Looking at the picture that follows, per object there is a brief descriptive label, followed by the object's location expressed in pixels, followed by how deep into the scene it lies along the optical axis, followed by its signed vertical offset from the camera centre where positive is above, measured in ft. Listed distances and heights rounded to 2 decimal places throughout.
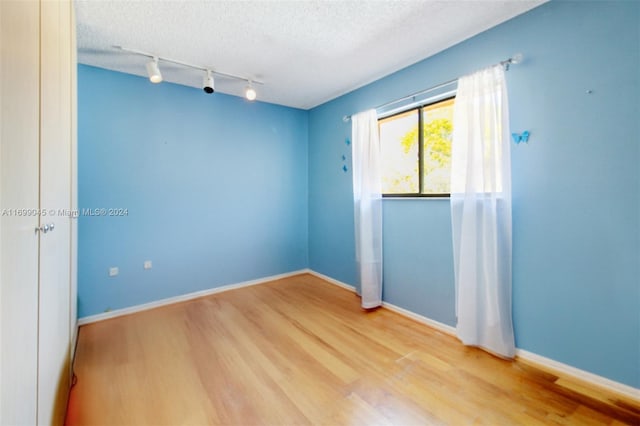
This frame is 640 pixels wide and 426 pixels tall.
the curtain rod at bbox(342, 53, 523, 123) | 6.44 +3.72
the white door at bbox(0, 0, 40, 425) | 2.10 +0.12
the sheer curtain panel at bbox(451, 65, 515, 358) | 6.67 +0.09
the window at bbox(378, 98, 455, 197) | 8.41 +2.16
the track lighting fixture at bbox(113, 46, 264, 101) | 7.99 +4.84
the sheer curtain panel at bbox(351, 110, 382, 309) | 9.75 +0.06
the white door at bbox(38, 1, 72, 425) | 3.34 +0.17
